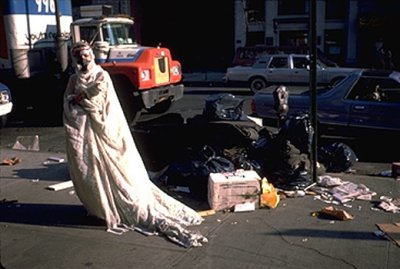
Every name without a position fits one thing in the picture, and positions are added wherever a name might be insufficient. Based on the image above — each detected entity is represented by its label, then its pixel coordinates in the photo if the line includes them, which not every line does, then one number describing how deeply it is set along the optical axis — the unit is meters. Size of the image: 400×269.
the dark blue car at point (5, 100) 10.78
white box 5.87
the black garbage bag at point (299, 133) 7.02
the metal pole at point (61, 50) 12.90
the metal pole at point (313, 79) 6.64
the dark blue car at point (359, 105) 8.65
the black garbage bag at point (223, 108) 8.23
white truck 11.83
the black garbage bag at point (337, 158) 7.82
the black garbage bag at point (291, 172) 6.75
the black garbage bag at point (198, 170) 6.42
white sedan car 17.52
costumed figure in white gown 5.27
